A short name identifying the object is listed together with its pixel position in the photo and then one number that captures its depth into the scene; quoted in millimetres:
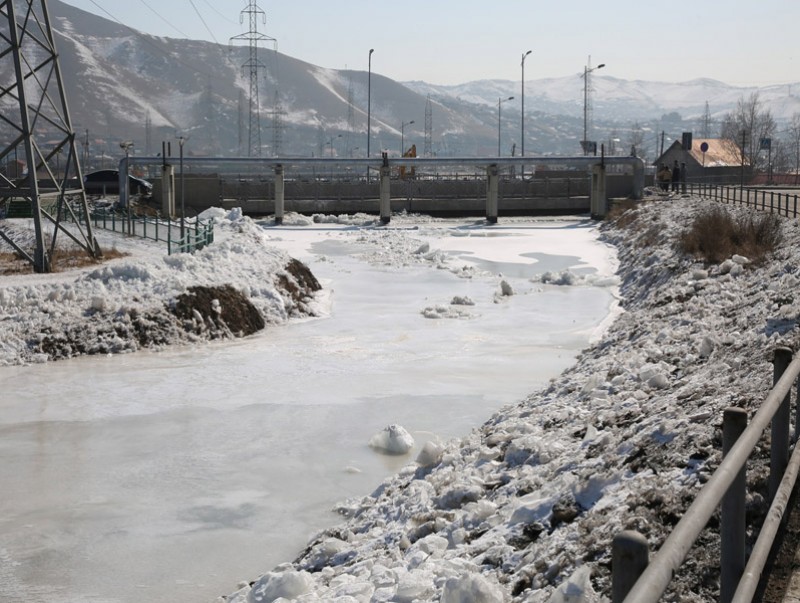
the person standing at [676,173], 79250
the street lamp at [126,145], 50694
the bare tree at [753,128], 114606
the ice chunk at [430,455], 12023
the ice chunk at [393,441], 14070
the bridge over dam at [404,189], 72000
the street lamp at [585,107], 96275
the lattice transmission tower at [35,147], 26547
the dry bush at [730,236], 27266
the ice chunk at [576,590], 6434
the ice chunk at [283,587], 8422
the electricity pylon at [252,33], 100188
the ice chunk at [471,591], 6945
